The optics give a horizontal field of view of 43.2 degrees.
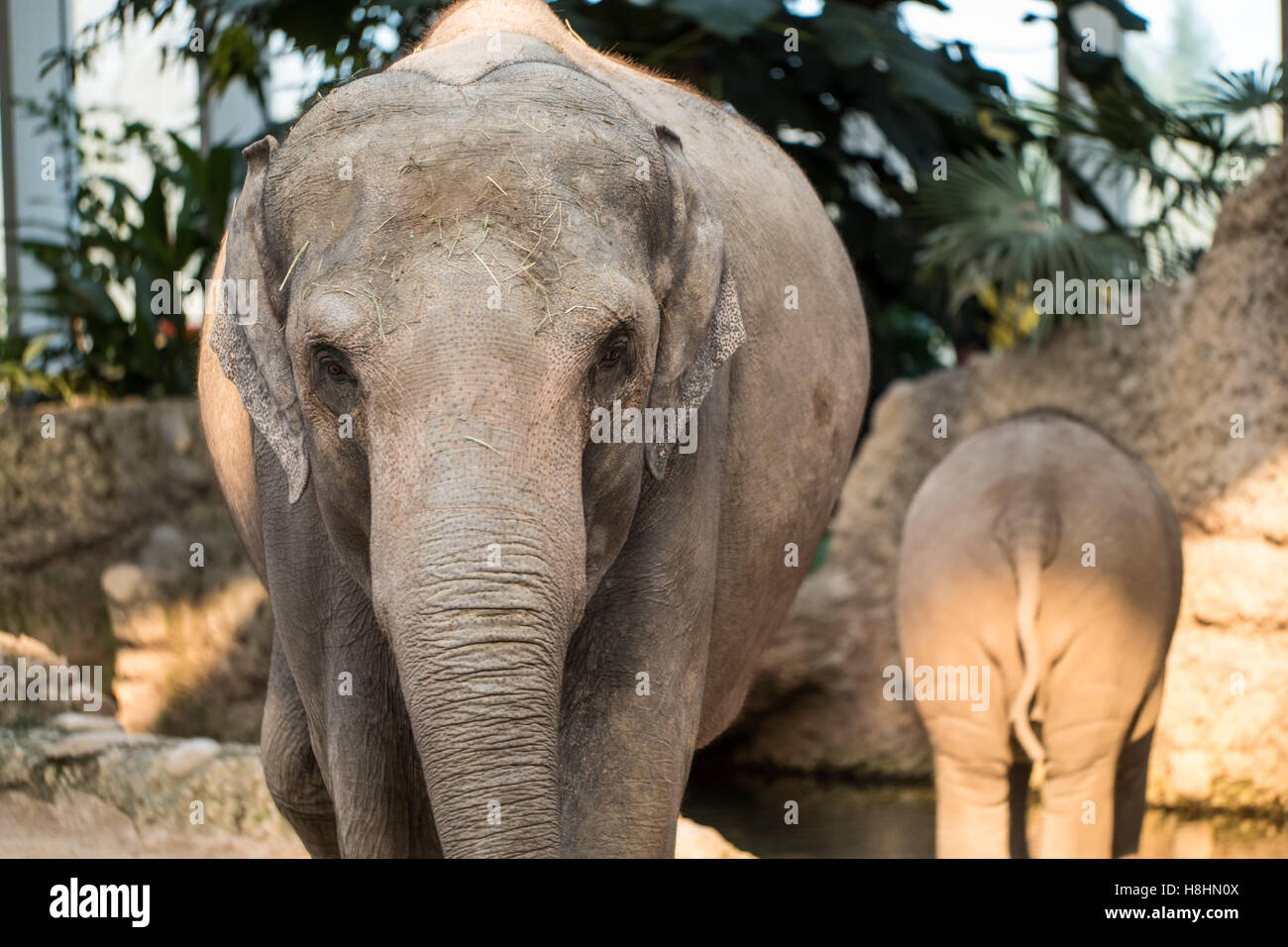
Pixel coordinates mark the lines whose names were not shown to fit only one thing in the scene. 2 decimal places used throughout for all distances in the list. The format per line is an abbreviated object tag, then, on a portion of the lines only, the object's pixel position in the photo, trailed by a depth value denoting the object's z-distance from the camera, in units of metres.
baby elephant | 5.15
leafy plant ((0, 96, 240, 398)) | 10.84
